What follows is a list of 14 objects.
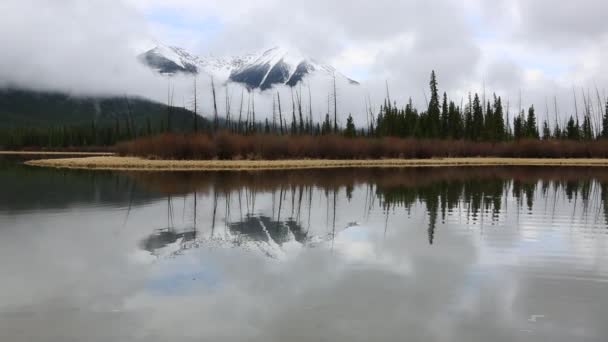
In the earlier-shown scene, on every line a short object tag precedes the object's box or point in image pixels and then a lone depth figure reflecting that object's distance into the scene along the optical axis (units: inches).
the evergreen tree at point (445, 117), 4244.1
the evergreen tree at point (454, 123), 4195.4
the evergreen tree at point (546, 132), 4297.5
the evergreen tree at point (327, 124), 3688.0
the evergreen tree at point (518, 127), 4574.3
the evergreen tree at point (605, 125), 4180.6
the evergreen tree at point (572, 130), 4254.4
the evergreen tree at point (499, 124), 4207.7
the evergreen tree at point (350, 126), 4212.6
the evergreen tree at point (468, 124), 4329.0
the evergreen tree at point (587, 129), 4067.9
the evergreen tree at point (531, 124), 4483.3
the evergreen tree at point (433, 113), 3932.1
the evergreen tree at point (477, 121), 4241.9
